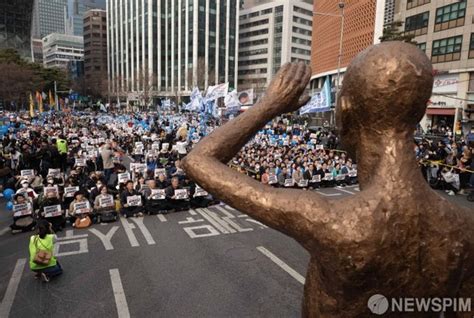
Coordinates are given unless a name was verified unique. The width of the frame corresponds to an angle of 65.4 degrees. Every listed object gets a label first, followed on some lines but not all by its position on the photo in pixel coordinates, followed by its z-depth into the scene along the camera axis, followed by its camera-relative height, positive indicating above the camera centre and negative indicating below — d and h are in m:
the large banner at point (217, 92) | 23.12 +0.69
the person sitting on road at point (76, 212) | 10.03 -3.03
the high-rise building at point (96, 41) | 104.31 +16.56
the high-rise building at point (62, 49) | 129.88 +17.98
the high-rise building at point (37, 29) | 180.10 +36.13
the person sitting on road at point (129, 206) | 10.95 -3.12
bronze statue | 1.23 -0.36
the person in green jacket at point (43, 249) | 6.72 -2.75
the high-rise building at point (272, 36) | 83.81 +15.83
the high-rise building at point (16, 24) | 70.81 +14.43
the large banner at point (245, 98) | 22.66 +0.34
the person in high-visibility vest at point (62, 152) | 15.65 -2.22
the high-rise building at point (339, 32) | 40.69 +9.12
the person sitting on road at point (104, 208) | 10.42 -3.05
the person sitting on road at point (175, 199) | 11.56 -3.02
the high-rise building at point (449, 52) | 30.75 +4.91
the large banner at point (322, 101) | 17.77 +0.18
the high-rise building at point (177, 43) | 84.19 +13.67
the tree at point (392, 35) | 26.02 +5.16
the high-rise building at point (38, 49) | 129.62 +17.66
